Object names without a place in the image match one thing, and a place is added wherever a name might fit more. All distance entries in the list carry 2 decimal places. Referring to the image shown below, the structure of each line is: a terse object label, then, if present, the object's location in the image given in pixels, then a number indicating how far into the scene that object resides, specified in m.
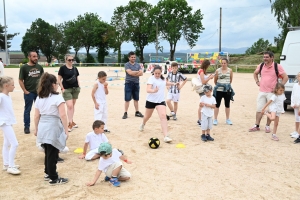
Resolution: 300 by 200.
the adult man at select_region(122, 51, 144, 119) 8.48
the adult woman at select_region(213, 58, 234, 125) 7.65
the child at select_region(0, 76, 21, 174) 4.57
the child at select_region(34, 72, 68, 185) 4.12
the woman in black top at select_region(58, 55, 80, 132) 6.93
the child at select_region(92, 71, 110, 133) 6.59
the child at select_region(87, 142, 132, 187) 4.08
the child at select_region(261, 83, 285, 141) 6.54
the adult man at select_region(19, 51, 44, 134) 6.66
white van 9.09
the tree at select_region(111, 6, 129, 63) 64.12
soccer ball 5.84
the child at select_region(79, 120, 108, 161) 4.74
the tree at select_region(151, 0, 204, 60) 59.69
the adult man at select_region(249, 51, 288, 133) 6.97
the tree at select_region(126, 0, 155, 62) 63.03
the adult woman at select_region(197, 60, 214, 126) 7.50
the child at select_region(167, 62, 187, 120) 8.00
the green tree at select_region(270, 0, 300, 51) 31.64
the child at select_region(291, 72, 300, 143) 6.54
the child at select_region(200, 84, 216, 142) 6.33
